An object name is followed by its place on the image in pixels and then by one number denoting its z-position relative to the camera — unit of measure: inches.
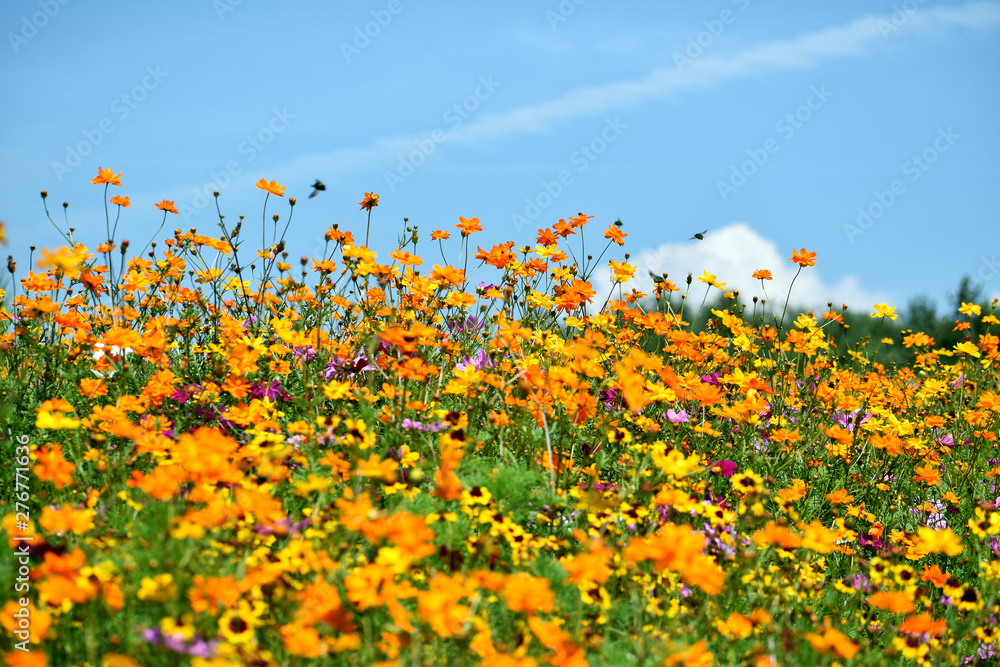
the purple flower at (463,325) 181.0
